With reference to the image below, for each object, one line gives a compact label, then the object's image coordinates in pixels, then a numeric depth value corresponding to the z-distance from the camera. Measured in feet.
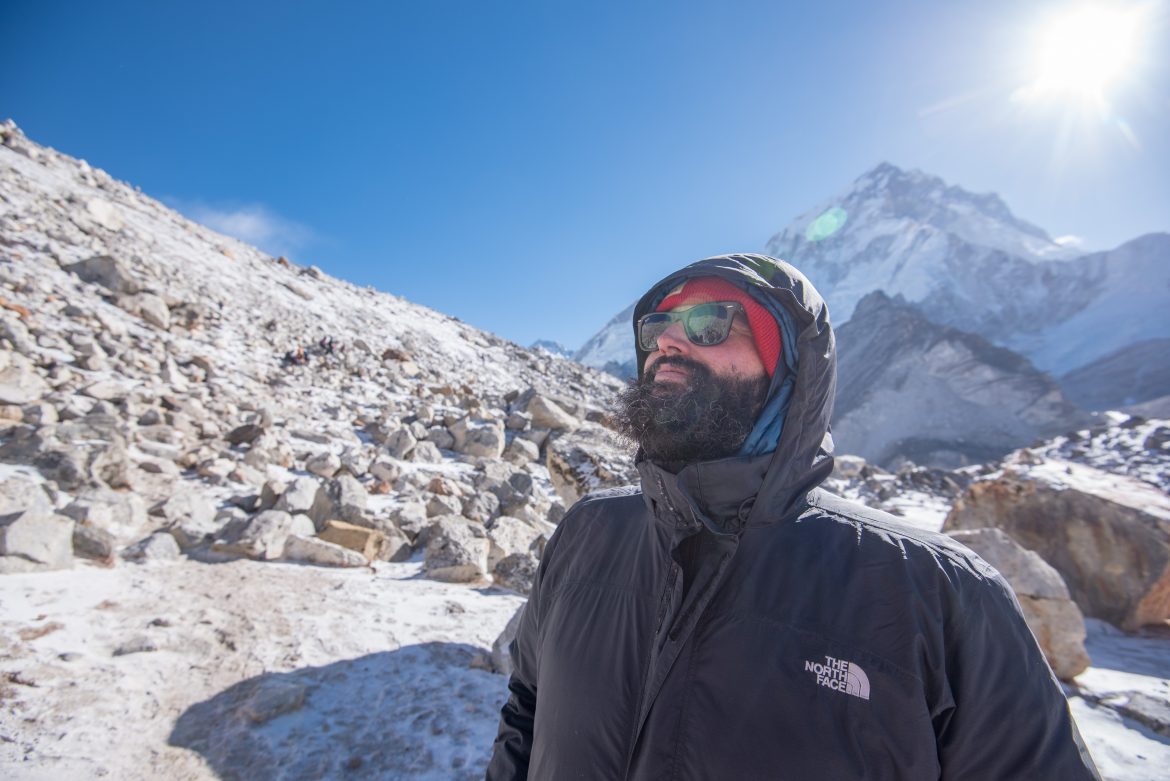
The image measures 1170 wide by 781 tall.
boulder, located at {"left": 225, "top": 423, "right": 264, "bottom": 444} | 24.93
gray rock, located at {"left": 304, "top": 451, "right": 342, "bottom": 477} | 23.65
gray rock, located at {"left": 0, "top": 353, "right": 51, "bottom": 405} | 20.48
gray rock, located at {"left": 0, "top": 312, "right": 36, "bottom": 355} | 24.23
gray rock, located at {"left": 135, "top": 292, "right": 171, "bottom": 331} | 37.32
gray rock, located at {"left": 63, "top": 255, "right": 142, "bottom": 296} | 38.09
